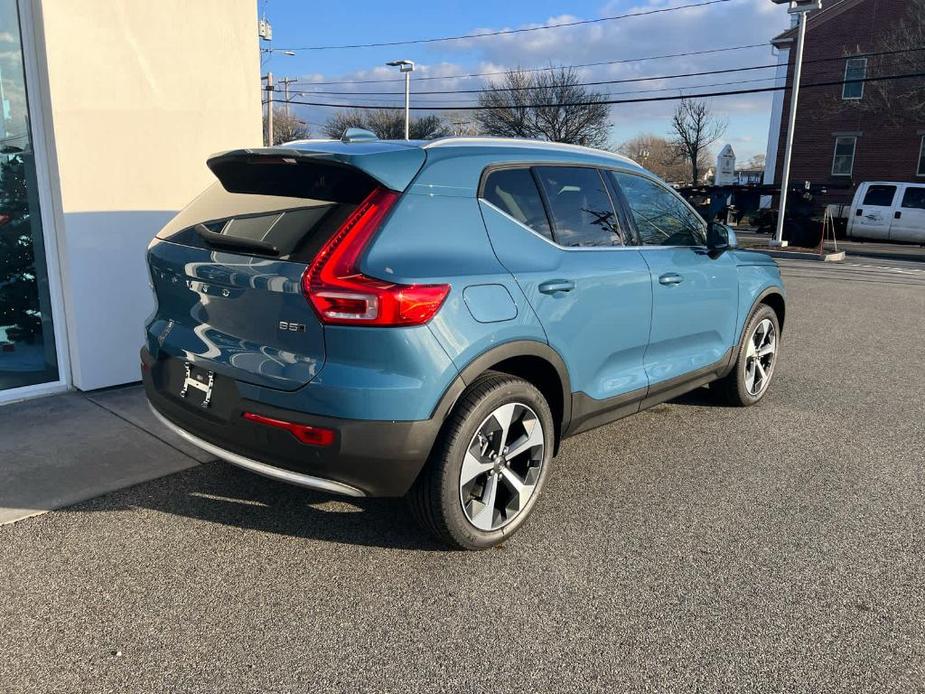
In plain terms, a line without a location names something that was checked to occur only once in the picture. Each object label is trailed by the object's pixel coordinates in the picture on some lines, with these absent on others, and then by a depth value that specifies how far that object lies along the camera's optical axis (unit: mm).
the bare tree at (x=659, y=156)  77375
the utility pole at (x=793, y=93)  20047
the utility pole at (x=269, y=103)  38950
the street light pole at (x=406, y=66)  35594
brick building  32625
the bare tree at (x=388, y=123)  57031
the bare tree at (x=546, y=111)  46938
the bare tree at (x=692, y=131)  62875
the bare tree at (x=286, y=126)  63547
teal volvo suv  2775
